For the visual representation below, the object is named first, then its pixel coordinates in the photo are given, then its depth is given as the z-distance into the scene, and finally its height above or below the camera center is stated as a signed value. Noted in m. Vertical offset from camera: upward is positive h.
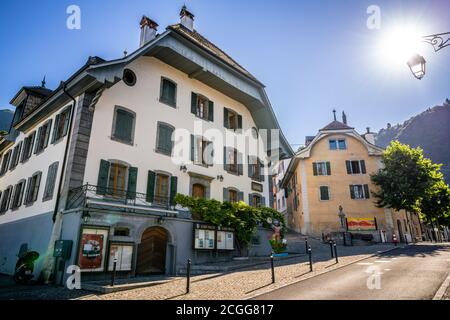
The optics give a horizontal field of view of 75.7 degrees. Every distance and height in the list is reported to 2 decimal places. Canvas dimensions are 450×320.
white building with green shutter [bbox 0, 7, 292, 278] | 12.14 +4.58
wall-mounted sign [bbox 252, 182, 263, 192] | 20.98 +4.13
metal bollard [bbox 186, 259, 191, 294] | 8.36 -0.98
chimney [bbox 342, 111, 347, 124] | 48.66 +20.70
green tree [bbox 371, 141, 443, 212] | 28.62 +6.45
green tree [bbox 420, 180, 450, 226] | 37.38 +5.00
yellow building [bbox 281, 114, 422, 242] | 30.27 +5.94
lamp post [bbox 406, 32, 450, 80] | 6.41 +3.93
